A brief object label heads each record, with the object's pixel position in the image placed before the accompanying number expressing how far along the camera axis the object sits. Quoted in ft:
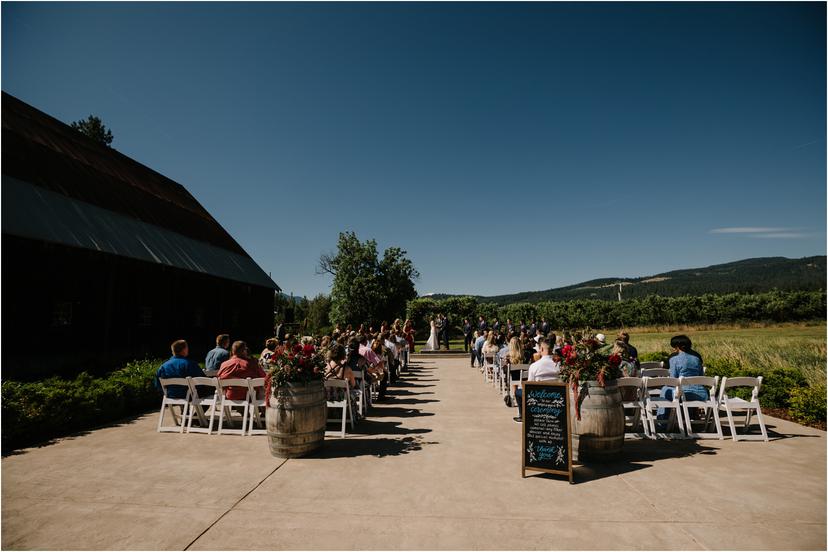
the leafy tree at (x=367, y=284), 147.74
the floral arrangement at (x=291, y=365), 18.80
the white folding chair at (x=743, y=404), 21.08
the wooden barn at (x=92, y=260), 44.37
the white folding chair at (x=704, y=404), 21.22
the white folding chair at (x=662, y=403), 21.74
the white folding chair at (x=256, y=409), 21.88
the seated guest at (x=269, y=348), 29.64
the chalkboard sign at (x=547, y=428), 16.33
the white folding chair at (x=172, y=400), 23.43
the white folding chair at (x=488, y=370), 42.04
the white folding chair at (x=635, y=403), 21.08
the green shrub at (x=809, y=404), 23.95
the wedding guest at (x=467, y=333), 77.75
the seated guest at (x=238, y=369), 23.38
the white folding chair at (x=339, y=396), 22.99
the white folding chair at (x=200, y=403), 22.97
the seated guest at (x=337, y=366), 24.31
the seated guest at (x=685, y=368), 22.56
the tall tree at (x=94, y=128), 149.79
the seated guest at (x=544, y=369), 22.85
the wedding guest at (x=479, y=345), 51.19
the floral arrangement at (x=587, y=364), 18.30
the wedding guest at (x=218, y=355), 27.86
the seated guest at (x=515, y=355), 30.94
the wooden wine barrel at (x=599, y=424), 18.06
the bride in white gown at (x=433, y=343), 80.12
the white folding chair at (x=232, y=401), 22.13
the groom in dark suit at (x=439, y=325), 85.38
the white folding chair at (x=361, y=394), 26.63
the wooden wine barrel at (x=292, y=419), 18.75
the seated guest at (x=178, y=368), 24.40
